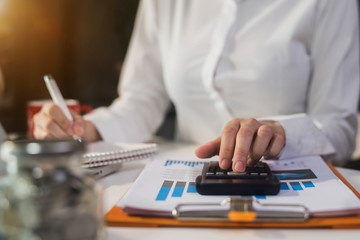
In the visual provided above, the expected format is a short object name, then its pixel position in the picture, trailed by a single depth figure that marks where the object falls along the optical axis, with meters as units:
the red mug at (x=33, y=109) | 0.78
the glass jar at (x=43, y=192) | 0.23
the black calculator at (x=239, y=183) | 0.41
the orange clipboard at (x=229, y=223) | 0.35
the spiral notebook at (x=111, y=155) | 0.56
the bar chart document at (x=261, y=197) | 0.37
